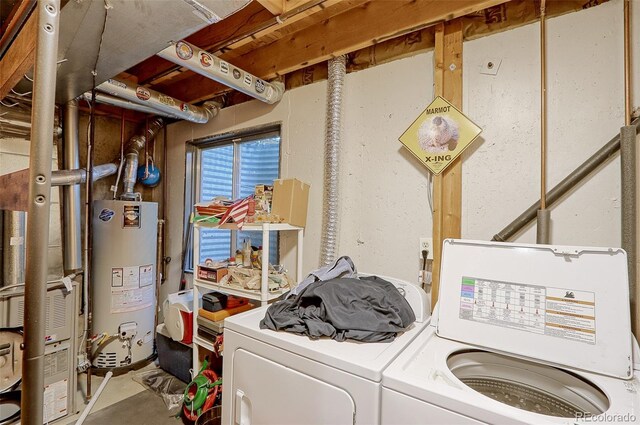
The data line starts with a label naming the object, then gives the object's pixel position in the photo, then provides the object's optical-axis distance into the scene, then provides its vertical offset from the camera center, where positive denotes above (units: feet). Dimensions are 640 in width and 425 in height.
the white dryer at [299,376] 3.27 -2.00
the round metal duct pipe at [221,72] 5.73 +3.04
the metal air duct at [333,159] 6.41 +1.19
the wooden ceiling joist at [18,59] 2.73 +1.54
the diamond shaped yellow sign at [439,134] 5.23 +1.46
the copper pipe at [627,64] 4.07 +2.13
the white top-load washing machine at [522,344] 2.91 -1.63
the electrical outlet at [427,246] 5.55 -0.59
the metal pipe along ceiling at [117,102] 7.74 +2.93
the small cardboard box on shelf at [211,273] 6.68 -1.39
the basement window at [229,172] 8.45 +1.29
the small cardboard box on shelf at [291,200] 6.74 +0.30
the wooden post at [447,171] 5.35 +0.79
